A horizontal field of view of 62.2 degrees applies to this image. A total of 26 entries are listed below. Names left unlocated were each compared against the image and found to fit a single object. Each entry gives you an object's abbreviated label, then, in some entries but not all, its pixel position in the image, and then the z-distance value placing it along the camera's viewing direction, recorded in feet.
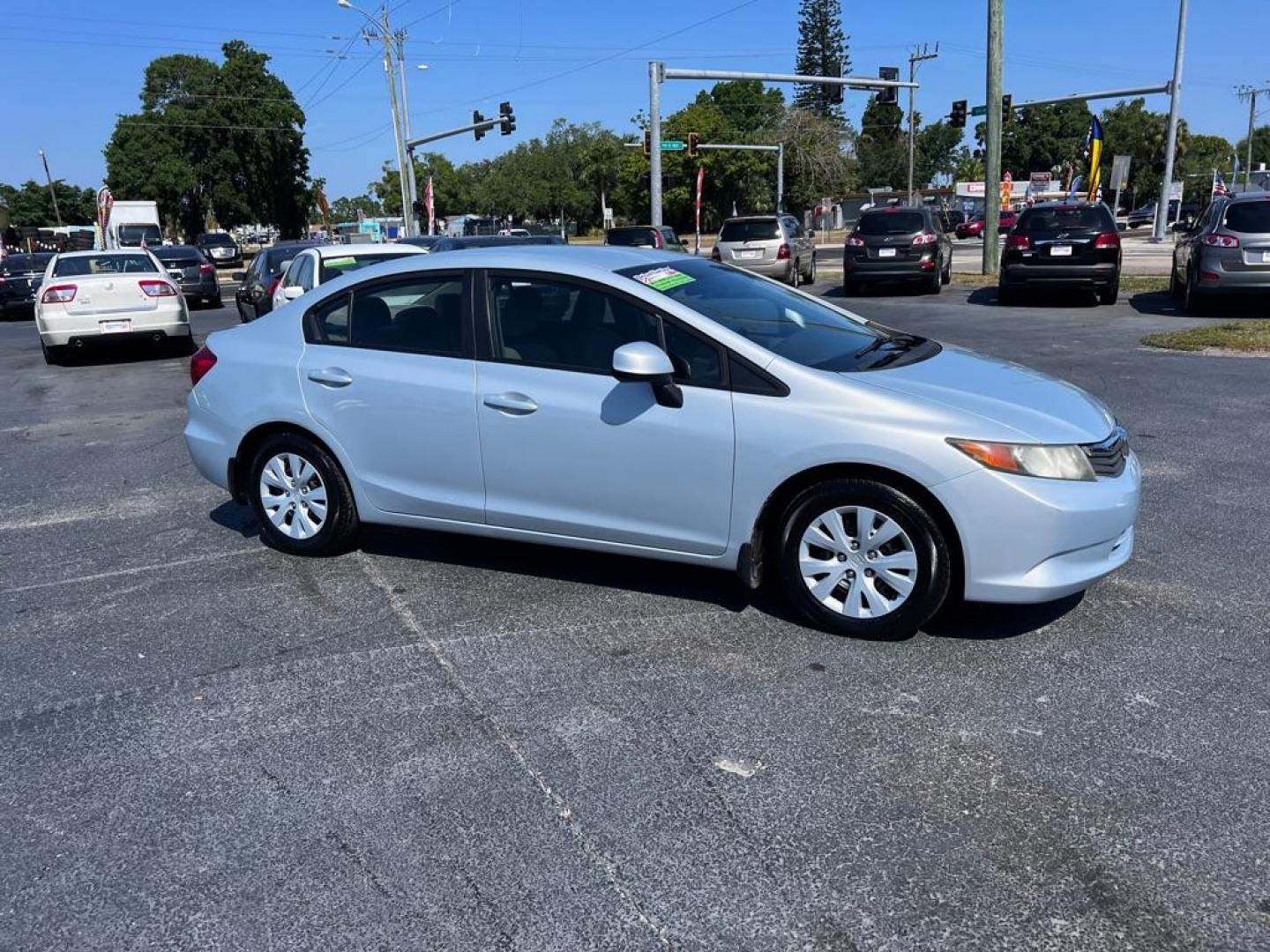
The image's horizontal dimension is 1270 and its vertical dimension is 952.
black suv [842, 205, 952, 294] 67.05
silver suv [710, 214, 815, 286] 72.38
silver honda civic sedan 13.39
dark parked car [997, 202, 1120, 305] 55.26
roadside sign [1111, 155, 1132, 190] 108.99
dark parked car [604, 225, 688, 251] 73.05
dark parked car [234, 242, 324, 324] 50.33
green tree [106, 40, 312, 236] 206.18
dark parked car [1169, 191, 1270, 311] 46.83
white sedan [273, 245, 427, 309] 37.47
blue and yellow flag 81.71
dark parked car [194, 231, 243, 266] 154.20
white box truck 144.05
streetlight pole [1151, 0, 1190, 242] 106.83
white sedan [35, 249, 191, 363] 45.37
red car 181.71
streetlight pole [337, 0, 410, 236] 129.70
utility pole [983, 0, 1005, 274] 69.72
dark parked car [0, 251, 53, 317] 81.15
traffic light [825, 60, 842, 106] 102.06
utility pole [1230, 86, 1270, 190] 268.00
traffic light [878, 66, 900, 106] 100.12
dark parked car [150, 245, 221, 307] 79.82
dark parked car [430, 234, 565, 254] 51.49
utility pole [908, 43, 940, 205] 208.33
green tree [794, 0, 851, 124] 276.00
